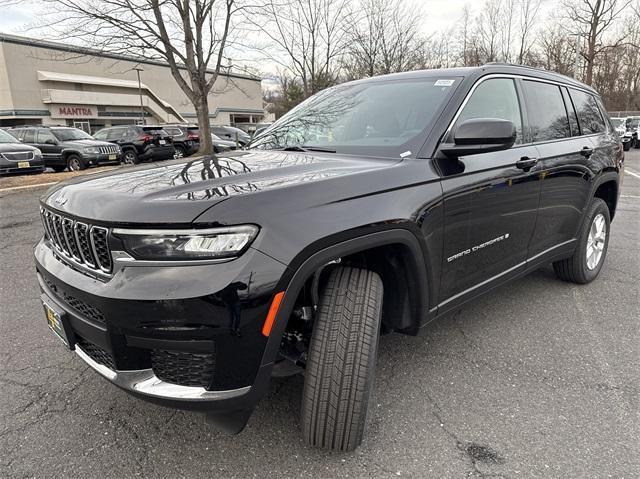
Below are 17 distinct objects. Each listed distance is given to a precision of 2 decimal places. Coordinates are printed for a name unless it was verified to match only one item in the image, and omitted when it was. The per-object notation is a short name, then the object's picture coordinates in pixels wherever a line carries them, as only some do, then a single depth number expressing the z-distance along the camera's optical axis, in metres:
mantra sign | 38.56
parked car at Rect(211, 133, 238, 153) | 18.73
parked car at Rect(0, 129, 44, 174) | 11.63
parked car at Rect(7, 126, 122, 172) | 14.65
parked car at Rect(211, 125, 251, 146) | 21.72
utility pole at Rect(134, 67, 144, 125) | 44.38
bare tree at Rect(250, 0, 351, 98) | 21.94
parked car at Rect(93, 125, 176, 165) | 16.61
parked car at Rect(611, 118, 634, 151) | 23.72
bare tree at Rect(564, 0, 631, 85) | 25.64
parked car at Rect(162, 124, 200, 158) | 18.83
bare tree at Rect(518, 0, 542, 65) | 27.78
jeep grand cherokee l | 1.66
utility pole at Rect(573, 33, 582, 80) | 24.78
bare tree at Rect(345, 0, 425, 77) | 24.14
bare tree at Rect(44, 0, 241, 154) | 13.52
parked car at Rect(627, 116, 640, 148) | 24.31
